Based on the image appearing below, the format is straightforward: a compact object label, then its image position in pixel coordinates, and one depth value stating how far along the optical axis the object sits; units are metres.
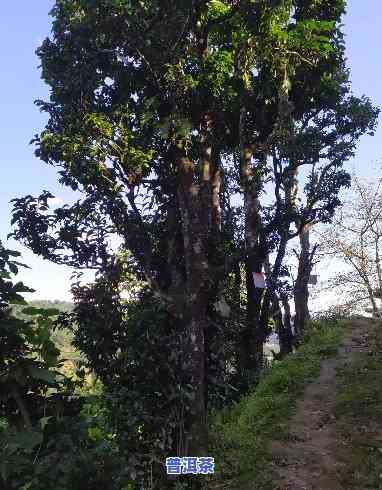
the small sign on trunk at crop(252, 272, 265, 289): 13.68
